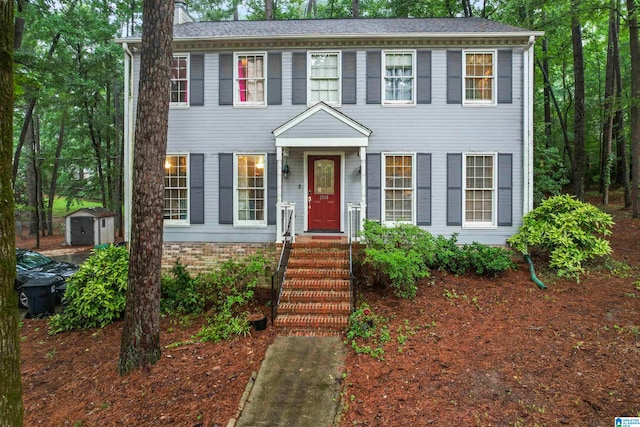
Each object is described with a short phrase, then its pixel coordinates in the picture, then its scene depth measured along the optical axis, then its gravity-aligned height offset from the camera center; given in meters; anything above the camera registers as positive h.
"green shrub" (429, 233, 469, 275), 8.33 -1.18
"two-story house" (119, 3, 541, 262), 8.98 +2.16
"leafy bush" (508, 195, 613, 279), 7.97 -0.57
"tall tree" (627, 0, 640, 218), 10.18 +3.67
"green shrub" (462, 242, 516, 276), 8.06 -1.18
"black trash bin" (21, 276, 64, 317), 7.84 -1.97
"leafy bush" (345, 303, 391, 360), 5.44 -2.10
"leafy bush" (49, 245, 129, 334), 6.86 -1.74
